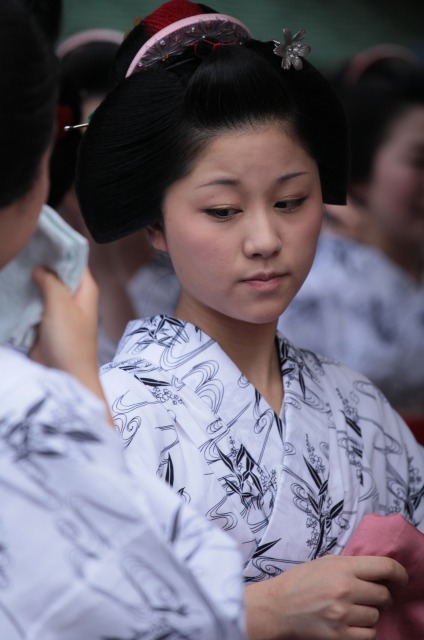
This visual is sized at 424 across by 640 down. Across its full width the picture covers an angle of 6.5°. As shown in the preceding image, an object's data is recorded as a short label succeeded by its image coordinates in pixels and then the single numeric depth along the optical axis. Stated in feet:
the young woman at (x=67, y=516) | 9.51
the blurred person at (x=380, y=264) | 13.44
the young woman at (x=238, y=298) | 10.28
